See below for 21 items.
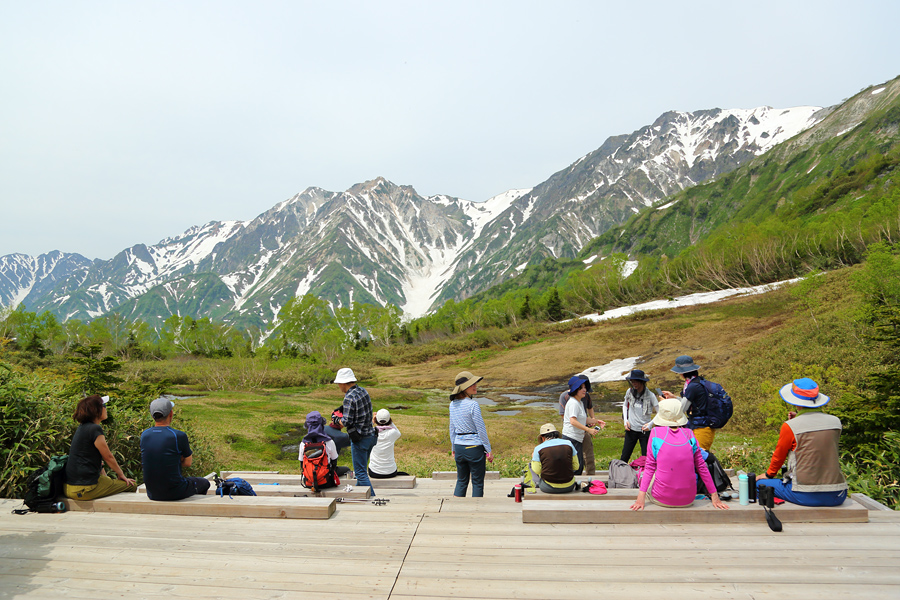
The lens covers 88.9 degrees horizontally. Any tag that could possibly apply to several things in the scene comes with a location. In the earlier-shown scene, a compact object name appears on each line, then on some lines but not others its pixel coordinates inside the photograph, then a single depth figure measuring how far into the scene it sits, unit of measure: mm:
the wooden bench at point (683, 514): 4715
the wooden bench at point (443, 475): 9211
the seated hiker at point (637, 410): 8008
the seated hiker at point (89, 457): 5734
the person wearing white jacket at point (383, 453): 8102
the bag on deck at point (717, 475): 5848
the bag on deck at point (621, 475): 6457
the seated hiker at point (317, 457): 6570
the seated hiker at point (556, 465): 6037
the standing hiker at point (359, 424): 7570
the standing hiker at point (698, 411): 7051
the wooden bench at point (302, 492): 6195
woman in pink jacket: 4926
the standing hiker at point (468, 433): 6547
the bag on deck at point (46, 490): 5574
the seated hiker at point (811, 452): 4812
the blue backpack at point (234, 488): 6094
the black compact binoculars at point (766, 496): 4633
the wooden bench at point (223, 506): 5234
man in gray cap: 5668
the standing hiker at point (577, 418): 7637
